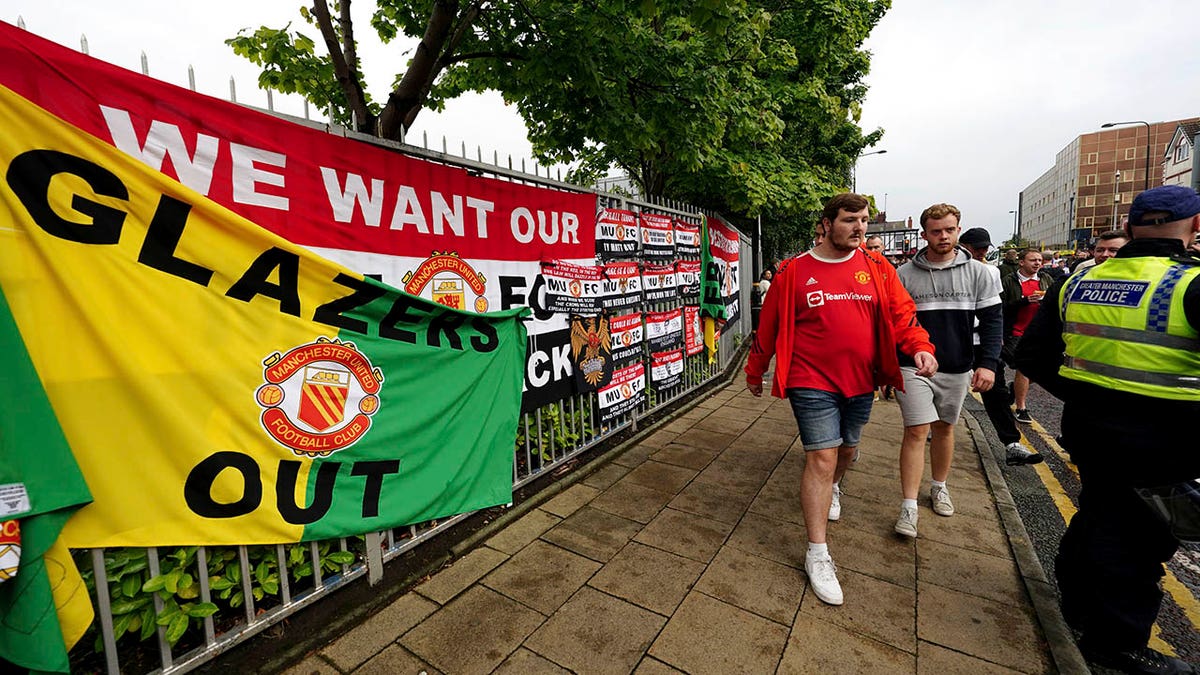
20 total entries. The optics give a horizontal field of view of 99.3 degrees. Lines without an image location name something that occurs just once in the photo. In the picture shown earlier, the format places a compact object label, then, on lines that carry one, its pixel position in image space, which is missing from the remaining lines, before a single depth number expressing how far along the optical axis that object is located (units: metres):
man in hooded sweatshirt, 3.31
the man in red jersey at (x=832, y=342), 2.80
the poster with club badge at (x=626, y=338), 4.91
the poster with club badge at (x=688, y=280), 6.24
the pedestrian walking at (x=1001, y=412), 4.52
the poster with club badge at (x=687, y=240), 6.26
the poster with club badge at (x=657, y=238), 5.50
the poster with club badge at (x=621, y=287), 4.77
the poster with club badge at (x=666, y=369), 5.76
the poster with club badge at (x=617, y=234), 4.71
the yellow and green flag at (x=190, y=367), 1.65
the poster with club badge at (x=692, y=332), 6.54
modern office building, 68.51
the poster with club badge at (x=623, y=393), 4.81
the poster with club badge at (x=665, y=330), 5.57
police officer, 2.04
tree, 4.13
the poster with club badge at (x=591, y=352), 4.35
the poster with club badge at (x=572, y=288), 4.04
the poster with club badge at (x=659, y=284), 5.49
